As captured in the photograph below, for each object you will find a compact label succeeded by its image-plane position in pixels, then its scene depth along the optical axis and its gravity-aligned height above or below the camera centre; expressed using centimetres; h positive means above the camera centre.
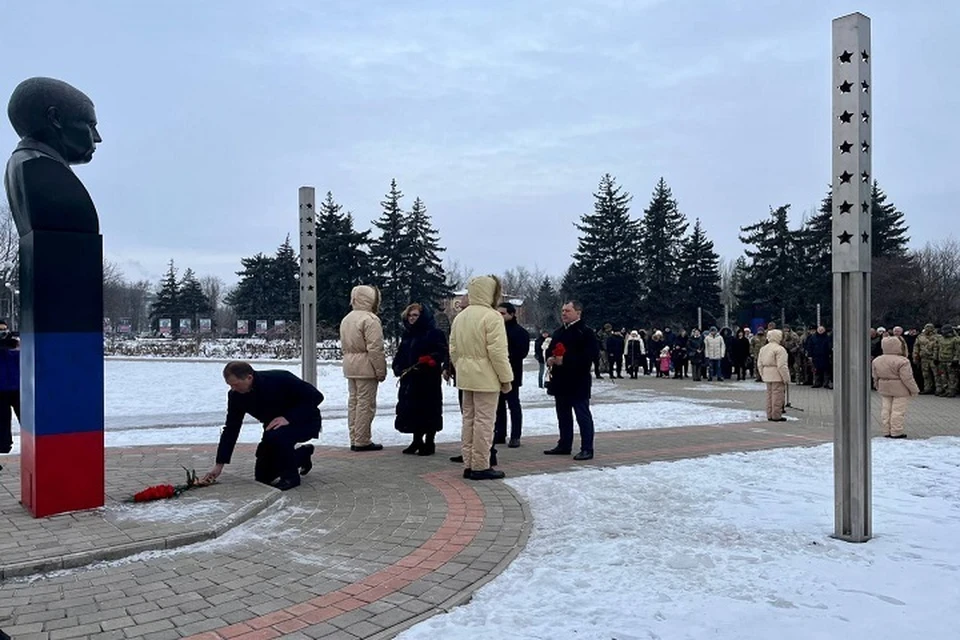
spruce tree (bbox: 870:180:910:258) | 4466 +636
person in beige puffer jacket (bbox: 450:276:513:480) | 709 -41
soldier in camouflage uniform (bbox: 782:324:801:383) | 2170 -54
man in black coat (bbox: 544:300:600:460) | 825 -44
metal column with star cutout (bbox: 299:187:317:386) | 990 +73
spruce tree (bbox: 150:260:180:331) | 6894 +342
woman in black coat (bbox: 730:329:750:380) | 2353 -68
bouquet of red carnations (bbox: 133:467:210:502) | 596 -132
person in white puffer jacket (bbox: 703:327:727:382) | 2269 -49
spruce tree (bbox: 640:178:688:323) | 4978 +570
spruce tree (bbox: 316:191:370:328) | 4694 +462
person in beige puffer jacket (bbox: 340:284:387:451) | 873 -33
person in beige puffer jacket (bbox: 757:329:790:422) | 1223 -75
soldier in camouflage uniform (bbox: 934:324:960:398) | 1667 -75
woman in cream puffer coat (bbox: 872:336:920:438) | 1009 -79
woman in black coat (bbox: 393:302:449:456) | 845 -59
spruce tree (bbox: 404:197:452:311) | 4916 +511
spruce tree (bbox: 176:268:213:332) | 6850 +330
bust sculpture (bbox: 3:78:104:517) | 552 +26
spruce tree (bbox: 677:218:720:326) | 5056 +408
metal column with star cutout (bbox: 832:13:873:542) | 489 +41
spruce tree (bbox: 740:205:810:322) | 4641 +414
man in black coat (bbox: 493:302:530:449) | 931 -35
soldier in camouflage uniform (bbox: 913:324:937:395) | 1730 -58
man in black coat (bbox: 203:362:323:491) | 656 -76
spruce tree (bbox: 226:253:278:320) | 6508 +445
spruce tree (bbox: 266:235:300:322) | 6349 +471
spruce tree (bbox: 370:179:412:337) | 4878 +536
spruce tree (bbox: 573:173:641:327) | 4947 +504
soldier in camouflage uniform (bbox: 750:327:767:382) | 2286 -35
